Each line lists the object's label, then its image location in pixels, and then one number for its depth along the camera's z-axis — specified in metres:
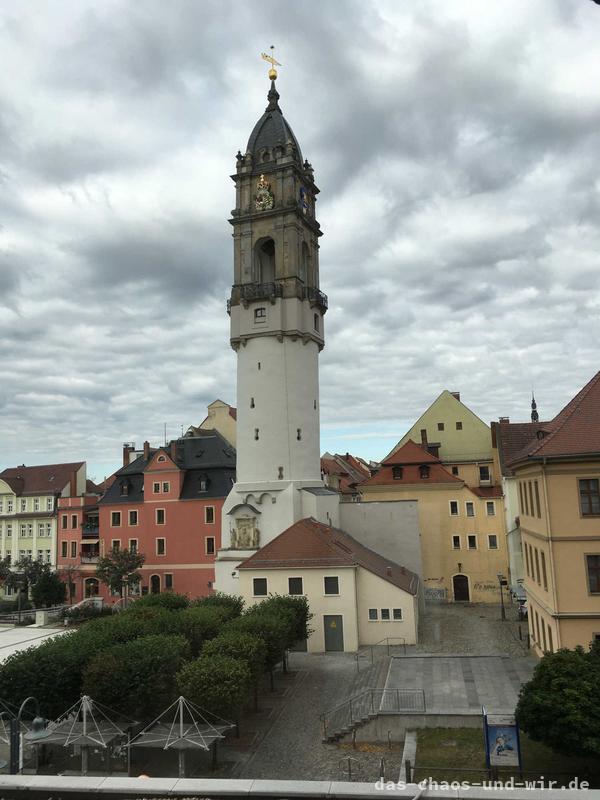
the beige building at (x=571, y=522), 26.00
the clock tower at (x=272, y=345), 47.34
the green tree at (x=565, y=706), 16.76
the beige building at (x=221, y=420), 73.31
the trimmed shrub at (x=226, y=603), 34.14
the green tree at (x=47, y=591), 58.34
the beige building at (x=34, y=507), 65.81
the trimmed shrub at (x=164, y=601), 34.88
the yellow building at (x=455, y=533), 51.28
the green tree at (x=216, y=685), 21.83
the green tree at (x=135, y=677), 21.70
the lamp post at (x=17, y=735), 14.70
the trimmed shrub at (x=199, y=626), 28.69
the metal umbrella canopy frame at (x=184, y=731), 19.95
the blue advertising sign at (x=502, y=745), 18.48
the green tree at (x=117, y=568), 52.21
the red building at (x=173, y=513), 55.47
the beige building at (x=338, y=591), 37.25
